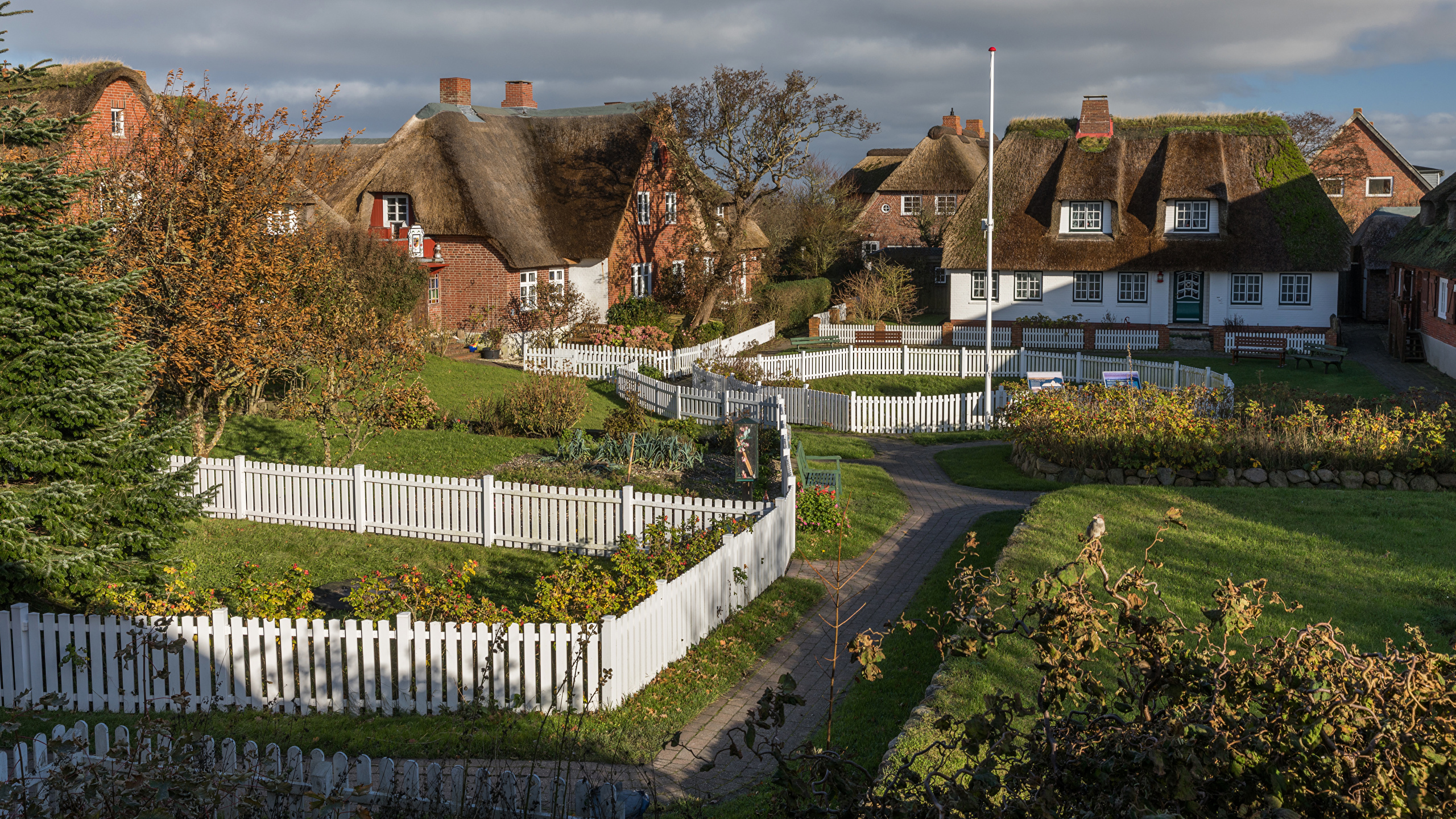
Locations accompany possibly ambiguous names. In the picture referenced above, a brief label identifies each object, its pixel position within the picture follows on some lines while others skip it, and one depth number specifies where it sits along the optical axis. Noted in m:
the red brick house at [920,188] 60.28
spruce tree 9.93
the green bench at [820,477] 16.47
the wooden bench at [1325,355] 30.41
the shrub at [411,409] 19.67
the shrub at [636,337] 31.44
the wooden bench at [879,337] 37.28
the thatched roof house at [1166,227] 36.66
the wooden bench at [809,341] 36.94
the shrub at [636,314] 38.00
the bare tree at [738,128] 38.59
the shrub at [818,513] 15.06
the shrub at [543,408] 20.58
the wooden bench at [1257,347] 32.75
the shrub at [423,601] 9.70
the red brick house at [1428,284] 29.80
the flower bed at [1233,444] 16.56
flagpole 24.88
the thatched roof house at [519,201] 35.19
